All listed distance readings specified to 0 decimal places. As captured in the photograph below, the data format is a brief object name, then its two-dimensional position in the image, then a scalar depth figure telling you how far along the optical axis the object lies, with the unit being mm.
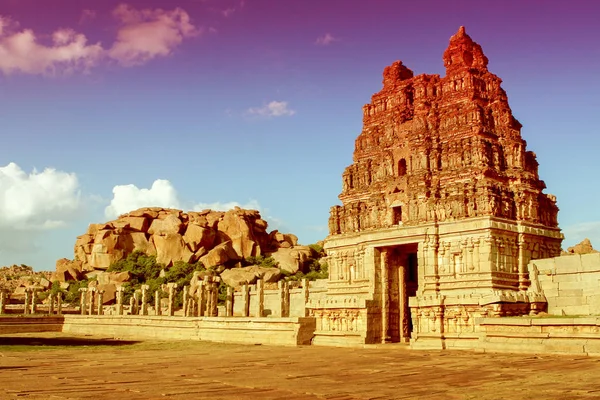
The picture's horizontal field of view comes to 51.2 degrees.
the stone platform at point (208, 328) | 26766
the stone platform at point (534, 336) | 18047
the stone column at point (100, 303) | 47400
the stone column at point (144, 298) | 45219
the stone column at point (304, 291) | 42562
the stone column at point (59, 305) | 50750
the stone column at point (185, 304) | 45219
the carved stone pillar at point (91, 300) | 48500
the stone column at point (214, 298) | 43238
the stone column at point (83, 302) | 50375
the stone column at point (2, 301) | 50919
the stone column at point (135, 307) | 47906
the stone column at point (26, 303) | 51488
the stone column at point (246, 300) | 47594
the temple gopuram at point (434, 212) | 27016
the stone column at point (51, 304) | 49312
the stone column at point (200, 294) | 40662
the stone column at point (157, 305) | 44850
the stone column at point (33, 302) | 49941
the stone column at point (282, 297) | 41969
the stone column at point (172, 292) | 43681
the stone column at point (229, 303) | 45881
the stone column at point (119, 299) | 47219
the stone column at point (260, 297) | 42328
